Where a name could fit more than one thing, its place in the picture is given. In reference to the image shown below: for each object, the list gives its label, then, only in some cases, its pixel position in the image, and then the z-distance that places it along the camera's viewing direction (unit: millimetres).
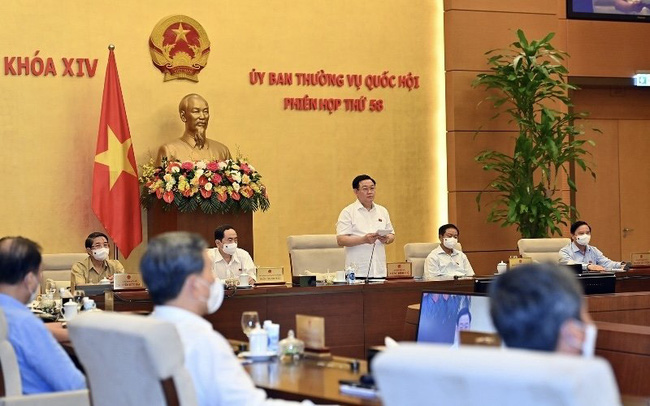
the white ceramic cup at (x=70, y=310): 5547
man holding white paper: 8523
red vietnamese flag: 9148
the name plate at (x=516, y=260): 7746
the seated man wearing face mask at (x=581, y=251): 8867
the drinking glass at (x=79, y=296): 5930
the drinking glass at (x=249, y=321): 4155
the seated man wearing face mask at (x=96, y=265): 7432
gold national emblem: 9812
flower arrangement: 8648
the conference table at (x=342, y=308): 6922
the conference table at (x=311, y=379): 3084
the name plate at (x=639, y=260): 8586
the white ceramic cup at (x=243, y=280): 7074
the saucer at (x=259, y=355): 3889
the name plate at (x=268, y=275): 7285
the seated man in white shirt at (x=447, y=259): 8461
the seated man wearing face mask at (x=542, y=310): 2053
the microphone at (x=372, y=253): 8480
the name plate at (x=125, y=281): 6712
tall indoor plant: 10156
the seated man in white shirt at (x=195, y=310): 2936
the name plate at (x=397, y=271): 7633
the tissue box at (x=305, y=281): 7270
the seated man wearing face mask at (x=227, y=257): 7922
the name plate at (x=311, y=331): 3984
